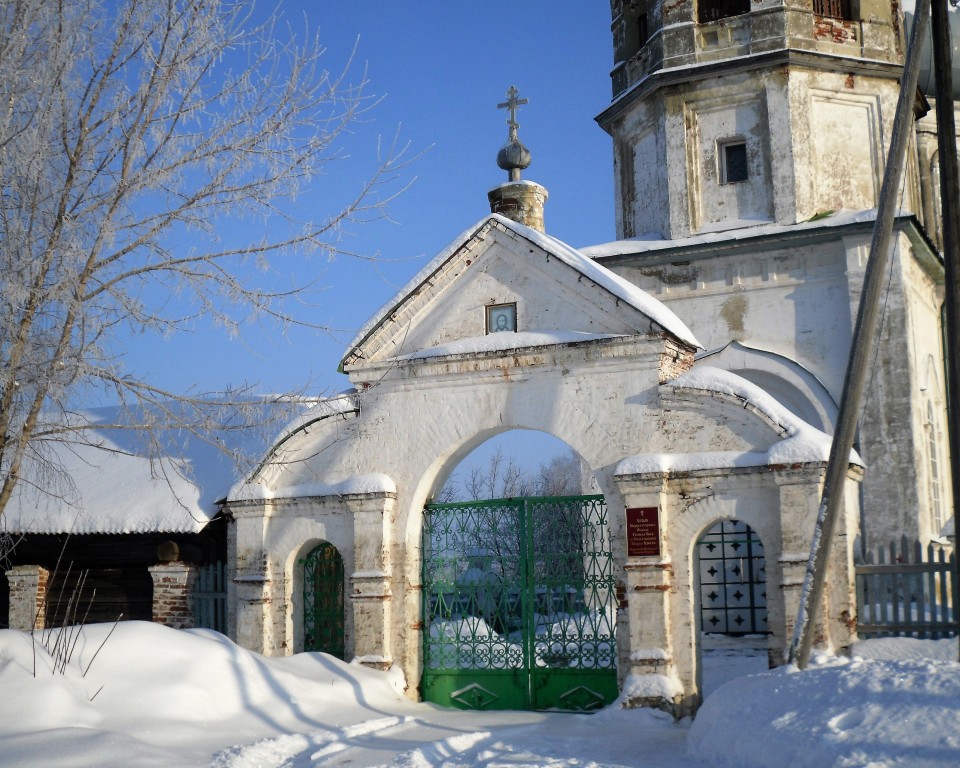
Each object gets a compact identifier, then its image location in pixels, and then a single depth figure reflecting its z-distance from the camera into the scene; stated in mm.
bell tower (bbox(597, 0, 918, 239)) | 15812
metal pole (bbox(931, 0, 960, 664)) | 8188
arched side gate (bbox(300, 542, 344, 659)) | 12289
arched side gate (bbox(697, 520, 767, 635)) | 15422
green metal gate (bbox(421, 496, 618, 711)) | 11062
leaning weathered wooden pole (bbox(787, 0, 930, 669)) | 8508
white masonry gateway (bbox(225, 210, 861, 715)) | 10289
